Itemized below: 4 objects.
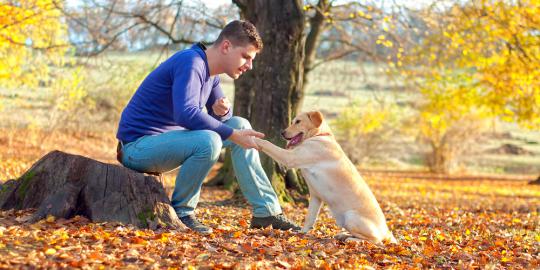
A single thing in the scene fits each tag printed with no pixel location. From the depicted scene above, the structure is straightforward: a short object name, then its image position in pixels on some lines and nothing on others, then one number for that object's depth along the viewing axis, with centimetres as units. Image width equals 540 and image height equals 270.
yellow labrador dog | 609
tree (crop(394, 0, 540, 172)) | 1538
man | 561
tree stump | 568
